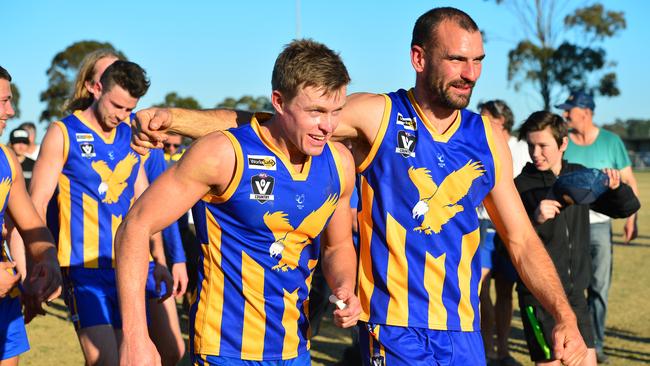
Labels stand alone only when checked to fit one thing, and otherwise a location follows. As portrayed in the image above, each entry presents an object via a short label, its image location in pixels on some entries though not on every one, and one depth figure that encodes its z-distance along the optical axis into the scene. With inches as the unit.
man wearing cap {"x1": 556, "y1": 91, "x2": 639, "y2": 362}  302.0
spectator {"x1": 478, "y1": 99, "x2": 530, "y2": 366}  294.7
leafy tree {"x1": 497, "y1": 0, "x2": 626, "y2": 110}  1684.3
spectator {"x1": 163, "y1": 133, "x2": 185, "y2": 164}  386.8
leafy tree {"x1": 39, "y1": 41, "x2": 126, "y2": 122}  1695.4
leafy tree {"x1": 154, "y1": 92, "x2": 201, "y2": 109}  2073.1
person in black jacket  206.2
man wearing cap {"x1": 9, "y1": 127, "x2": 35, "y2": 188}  535.4
